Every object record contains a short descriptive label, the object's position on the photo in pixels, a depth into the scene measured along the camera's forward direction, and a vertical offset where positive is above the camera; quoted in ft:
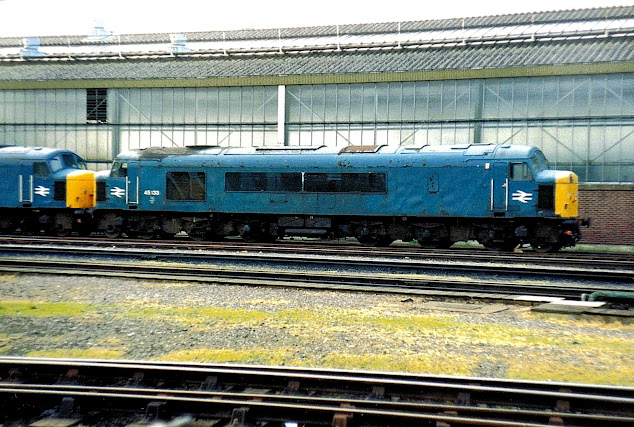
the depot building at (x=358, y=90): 95.30 +19.41
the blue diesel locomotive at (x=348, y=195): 72.23 +1.47
